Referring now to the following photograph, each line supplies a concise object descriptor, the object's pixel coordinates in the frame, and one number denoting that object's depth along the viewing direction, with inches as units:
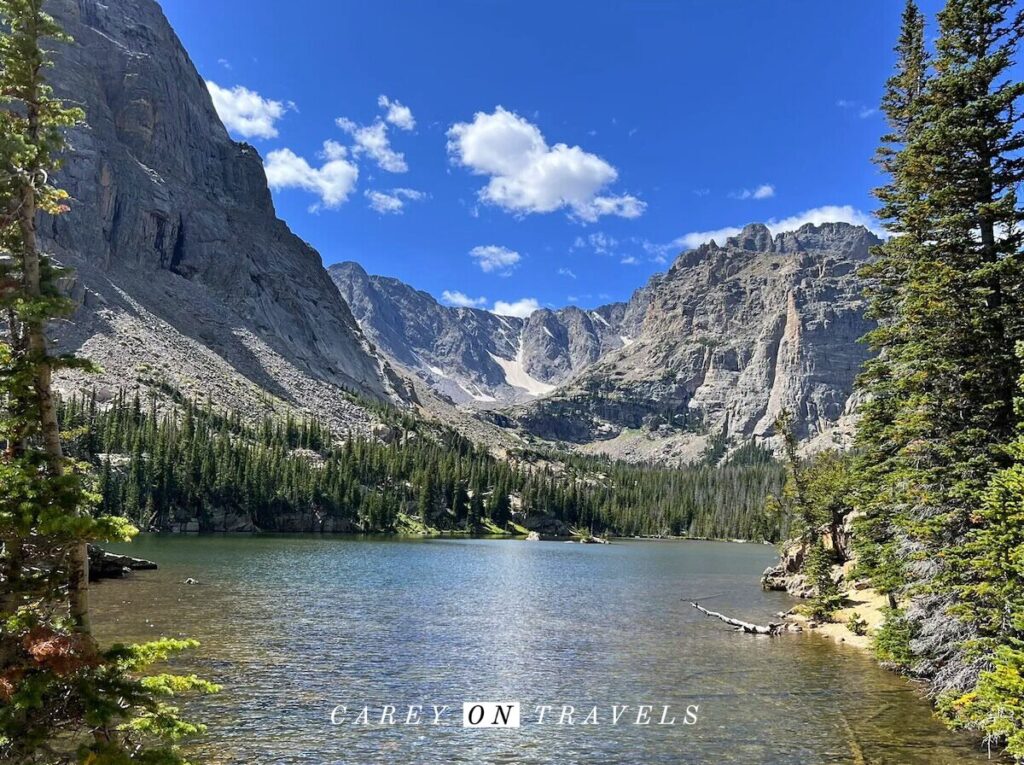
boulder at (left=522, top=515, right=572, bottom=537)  7576.8
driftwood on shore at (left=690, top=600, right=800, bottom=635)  1721.2
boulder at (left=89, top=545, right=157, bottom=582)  2281.0
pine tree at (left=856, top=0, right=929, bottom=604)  1052.5
